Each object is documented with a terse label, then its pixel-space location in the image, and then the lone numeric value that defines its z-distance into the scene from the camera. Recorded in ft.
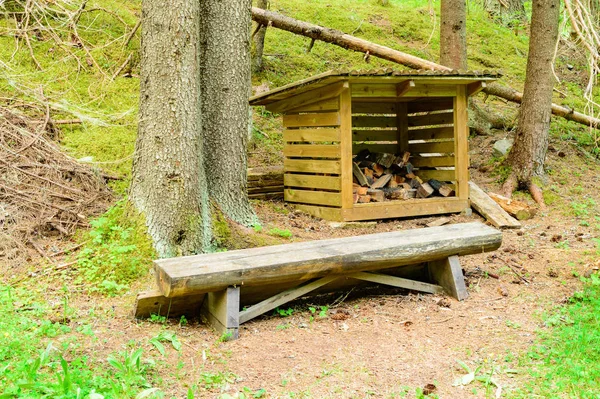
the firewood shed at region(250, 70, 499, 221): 22.82
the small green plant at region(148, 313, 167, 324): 12.90
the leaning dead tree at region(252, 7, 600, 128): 32.01
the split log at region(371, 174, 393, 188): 25.57
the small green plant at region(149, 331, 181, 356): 11.05
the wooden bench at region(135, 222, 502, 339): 12.23
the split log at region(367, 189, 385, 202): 24.57
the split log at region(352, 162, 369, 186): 25.38
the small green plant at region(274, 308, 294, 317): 13.89
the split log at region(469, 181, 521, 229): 22.54
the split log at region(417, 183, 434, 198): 25.52
